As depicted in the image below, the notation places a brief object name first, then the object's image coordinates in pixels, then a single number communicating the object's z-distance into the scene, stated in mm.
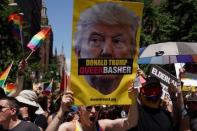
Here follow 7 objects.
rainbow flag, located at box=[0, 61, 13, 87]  5028
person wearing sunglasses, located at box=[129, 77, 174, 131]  2975
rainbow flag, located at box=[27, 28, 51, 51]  5770
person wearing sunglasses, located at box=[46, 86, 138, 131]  2589
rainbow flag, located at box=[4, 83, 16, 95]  4968
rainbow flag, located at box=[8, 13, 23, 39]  6481
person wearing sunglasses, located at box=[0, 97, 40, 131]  2985
